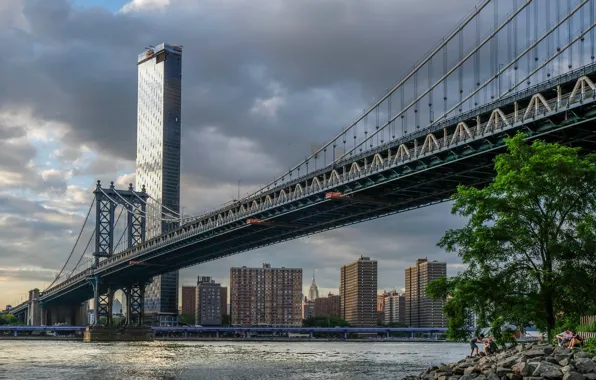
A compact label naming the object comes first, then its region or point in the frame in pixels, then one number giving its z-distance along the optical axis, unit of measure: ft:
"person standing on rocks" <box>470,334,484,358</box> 137.33
